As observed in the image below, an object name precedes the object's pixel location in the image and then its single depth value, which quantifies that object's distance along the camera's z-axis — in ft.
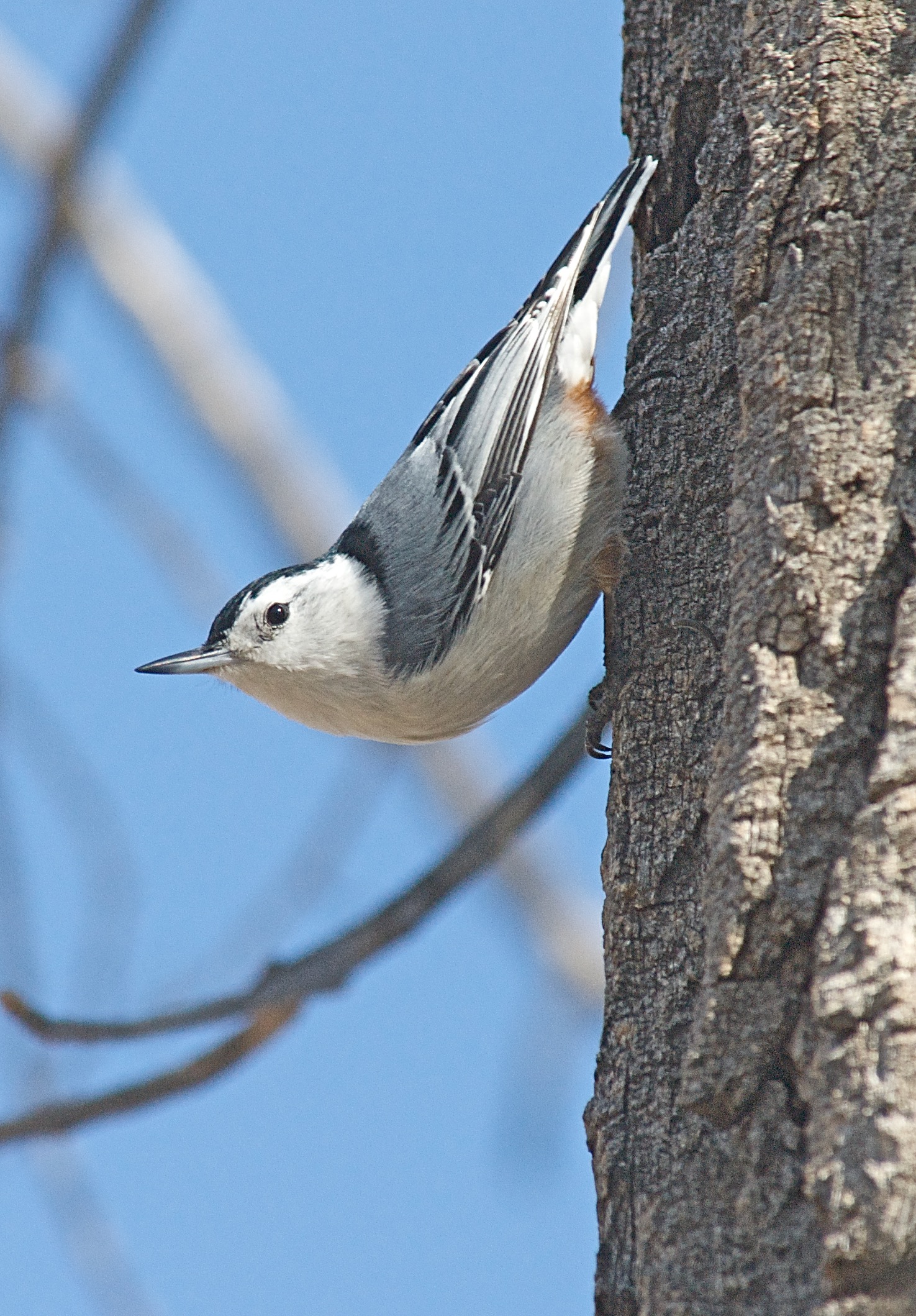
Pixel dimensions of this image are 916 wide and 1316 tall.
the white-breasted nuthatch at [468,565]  17.87
